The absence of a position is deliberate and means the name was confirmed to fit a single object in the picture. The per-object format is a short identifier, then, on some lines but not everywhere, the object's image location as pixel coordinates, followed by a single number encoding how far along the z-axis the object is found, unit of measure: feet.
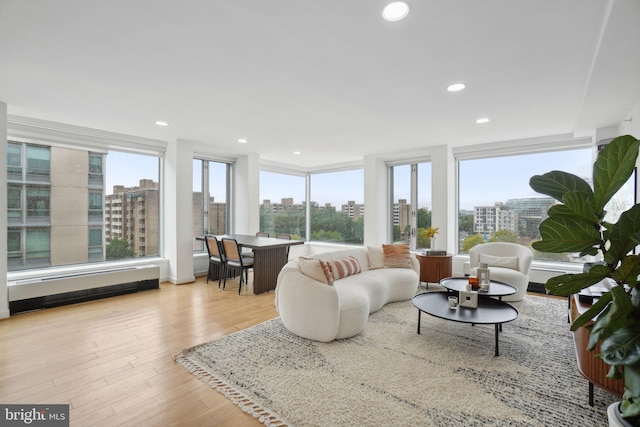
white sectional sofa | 9.80
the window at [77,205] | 14.57
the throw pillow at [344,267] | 12.85
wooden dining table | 16.21
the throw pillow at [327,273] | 10.35
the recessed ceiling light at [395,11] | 6.08
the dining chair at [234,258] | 16.08
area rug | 6.38
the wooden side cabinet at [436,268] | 16.91
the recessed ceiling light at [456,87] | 10.02
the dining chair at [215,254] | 17.31
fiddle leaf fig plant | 3.63
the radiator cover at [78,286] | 12.97
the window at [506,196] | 17.24
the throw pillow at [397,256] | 15.43
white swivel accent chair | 14.12
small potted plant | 17.95
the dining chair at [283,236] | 21.50
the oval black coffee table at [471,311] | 9.02
